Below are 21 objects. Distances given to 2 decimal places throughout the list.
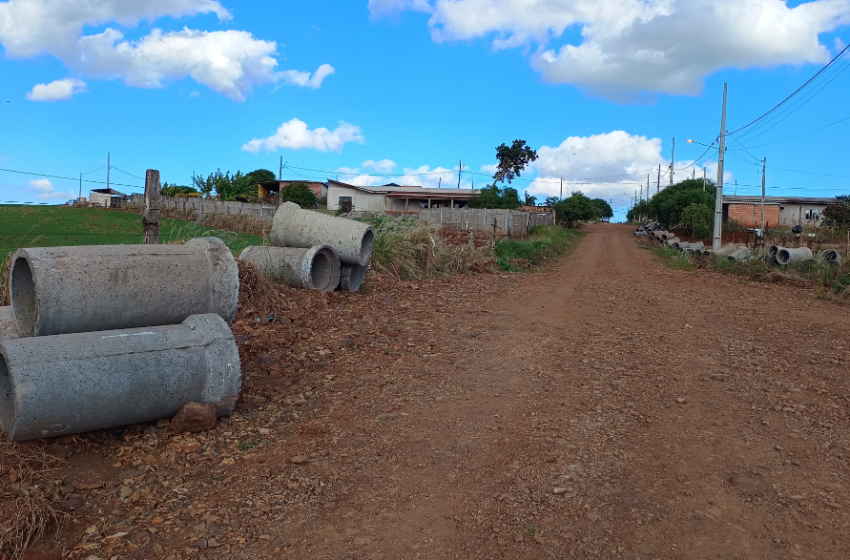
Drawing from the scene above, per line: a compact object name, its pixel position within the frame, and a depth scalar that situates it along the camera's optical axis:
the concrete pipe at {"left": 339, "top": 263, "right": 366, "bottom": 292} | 11.02
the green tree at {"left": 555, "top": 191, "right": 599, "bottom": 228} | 59.50
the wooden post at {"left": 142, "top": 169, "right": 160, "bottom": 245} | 8.08
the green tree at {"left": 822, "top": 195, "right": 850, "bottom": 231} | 31.58
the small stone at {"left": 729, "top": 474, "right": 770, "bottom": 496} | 3.79
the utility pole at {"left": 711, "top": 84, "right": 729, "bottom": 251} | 23.67
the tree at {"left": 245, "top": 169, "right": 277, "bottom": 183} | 67.81
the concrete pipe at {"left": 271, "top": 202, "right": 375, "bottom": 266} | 10.79
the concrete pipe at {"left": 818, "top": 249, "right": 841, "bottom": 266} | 15.01
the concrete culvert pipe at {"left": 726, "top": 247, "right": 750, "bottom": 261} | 18.23
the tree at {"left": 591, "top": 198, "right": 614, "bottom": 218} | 126.38
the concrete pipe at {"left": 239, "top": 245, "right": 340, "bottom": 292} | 10.09
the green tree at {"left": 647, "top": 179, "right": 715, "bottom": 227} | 48.50
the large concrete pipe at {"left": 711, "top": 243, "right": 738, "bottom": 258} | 19.62
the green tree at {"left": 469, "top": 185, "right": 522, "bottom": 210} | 50.91
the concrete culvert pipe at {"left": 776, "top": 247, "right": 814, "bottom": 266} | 16.14
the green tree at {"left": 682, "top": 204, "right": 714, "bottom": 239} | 39.75
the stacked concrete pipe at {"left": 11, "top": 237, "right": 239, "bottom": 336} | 4.80
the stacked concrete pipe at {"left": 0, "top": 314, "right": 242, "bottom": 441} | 4.00
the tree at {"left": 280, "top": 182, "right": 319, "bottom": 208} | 50.56
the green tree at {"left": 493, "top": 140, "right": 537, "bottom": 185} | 73.94
